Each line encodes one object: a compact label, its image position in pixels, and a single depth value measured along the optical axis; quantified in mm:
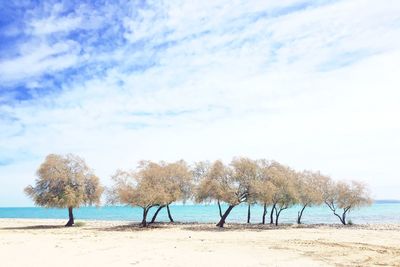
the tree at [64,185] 49656
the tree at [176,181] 53438
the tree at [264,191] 48950
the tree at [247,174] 49656
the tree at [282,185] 52438
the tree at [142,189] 48688
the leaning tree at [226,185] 49128
